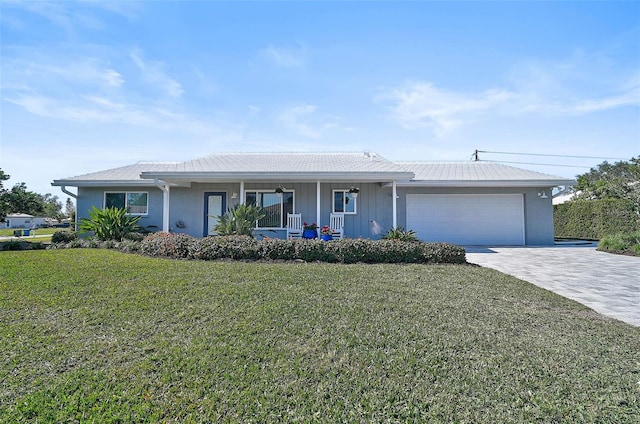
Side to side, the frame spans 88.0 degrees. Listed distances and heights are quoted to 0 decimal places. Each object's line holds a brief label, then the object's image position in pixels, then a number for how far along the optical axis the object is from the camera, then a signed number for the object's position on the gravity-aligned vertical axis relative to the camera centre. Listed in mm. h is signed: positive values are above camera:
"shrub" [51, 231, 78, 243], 10836 -452
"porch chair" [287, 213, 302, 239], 11476 +21
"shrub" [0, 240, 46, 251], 10055 -683
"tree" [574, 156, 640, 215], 12062 +1607
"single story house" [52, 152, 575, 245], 12234 +868
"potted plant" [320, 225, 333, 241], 9812 -340
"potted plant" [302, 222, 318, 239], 10539 -273
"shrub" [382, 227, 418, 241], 9359 -375
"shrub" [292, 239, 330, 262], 7730 -691
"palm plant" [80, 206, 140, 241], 10492 -27
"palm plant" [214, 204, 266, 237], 9844 +22
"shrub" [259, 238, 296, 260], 7750 -642
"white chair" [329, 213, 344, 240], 11227 +15
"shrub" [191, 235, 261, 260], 7734 -635
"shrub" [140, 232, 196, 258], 7980 -572
